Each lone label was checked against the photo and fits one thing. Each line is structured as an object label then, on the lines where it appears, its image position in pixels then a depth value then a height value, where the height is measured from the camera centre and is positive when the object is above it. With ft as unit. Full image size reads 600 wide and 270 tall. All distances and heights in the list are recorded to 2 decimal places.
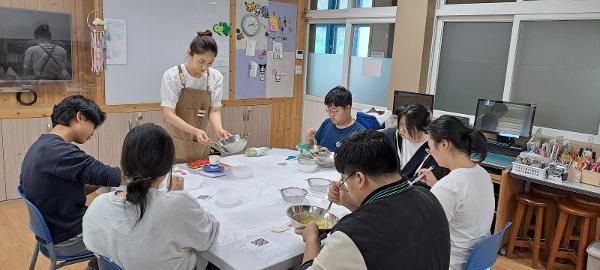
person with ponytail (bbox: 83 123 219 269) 4.43 -1.67
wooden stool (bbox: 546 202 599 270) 9.75 -3.41
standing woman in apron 9.30 -0.87
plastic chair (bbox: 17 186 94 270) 5.82 -2.66
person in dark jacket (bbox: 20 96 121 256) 6.07 -1.70
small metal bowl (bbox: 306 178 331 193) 7.37 -2.00
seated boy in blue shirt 9.61 -1.23
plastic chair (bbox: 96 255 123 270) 4.46 -2.21
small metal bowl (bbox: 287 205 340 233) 5.92 -2.05
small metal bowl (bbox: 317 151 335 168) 9.03 -1.91
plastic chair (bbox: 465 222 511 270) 5.36 -2.23
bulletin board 16.02 +0.69
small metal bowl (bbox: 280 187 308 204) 6.70 -2.00
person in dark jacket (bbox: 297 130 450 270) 3.44 -1.25
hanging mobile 12.51 +0.44
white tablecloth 4.96 -2.15
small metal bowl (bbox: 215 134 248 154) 8.59 -1.61
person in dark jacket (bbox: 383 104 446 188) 7.74 -1.10
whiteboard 13.08 +0.70
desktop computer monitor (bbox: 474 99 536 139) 11.30 -1.01
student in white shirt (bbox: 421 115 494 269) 5.44 -1.39
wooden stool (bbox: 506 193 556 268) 10.39 -3.48
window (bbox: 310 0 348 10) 17.10 +2.70
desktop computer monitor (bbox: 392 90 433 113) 12.72 -0.72
